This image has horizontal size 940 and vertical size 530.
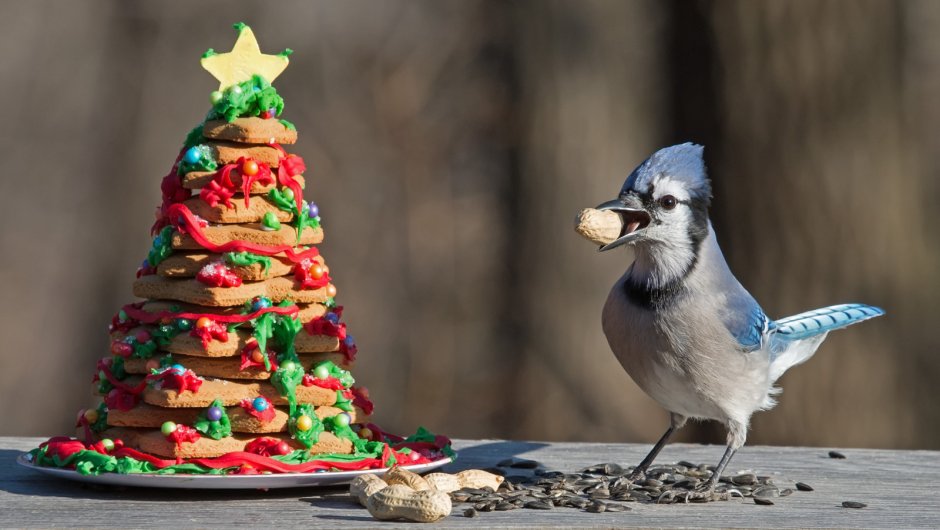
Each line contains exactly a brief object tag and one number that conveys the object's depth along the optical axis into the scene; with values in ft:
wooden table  16.76
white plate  17.39
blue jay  20.07
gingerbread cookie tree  18.01
